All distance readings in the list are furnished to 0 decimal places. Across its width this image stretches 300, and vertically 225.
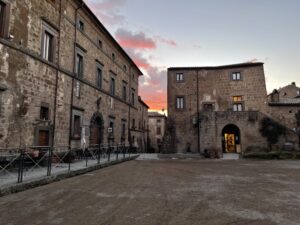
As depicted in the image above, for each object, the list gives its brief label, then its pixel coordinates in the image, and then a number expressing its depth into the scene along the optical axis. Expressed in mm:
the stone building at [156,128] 52844
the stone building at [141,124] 30941
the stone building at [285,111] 23641
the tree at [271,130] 21297
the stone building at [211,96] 24906
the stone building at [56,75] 10016
